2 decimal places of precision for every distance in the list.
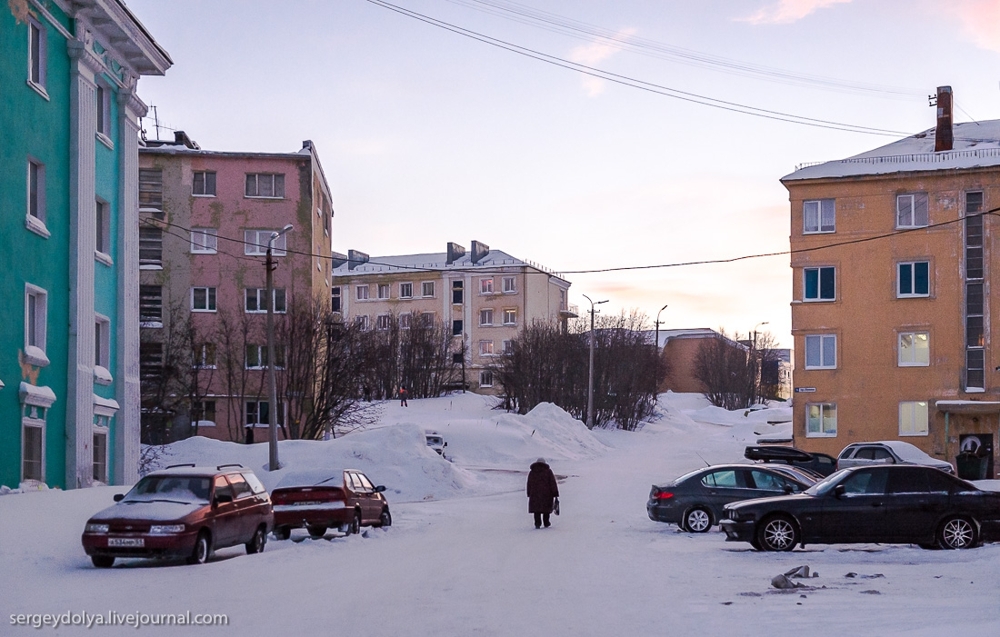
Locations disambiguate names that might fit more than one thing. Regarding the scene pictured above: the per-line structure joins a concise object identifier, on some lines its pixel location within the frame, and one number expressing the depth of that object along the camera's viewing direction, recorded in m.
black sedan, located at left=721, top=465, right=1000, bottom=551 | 17.27
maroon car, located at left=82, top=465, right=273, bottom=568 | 15.62
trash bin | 44.72
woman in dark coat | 23.20
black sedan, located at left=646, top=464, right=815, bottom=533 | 22.22
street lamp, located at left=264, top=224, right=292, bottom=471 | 33.00
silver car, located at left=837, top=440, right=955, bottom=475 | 35.88
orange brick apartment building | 46.78
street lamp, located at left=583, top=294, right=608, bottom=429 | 65.75
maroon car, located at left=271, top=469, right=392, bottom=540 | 21.73
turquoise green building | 23.33
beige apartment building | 102.31
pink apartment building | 57.12
